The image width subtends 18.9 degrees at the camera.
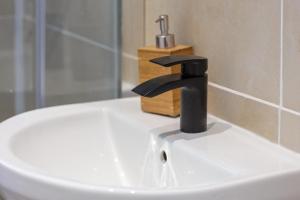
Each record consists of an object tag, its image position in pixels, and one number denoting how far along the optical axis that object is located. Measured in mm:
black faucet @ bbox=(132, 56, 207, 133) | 1723
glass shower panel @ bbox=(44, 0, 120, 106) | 2163
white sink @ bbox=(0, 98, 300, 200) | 1495
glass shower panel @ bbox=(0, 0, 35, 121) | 2124
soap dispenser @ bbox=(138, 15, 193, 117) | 1891
